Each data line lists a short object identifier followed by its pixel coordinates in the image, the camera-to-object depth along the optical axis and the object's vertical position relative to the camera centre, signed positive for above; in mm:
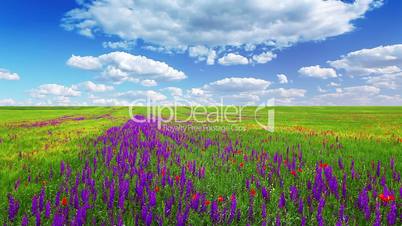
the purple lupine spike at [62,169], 6016 -1252
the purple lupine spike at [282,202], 4270 -1397
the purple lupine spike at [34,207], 3928 -1326
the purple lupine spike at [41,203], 4098 -1320
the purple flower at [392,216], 3713 -1381
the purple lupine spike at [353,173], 5730 -1307
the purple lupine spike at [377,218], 3361 -1310
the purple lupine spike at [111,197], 4230 -1305
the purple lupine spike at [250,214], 3986 -1447
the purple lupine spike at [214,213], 3854 -1394
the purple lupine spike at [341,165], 6709 -1321
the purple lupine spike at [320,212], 3551 -1354
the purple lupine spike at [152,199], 4104 -1286
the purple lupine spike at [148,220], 3586 -1367
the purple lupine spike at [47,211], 3736 -1315
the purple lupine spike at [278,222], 3502 -1378
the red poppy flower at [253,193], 4752 -1381
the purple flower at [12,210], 3841 -1350
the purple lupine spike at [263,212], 3742 -1330
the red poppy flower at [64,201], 4191 -1333
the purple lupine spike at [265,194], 4746 -1393
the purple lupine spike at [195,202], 4121 -1326
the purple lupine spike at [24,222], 3262 -1263
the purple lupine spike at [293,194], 4555 -1360
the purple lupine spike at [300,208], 4137 -1418
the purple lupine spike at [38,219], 3518 -1334
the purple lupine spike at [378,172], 6000 -1321
